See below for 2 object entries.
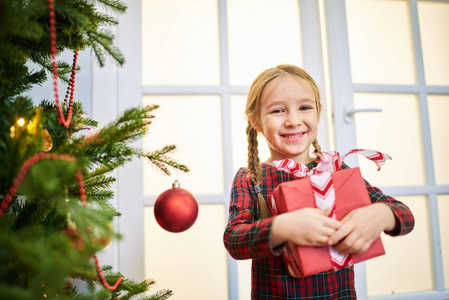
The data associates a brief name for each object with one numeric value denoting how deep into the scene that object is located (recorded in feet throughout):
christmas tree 1.37
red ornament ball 3.14
